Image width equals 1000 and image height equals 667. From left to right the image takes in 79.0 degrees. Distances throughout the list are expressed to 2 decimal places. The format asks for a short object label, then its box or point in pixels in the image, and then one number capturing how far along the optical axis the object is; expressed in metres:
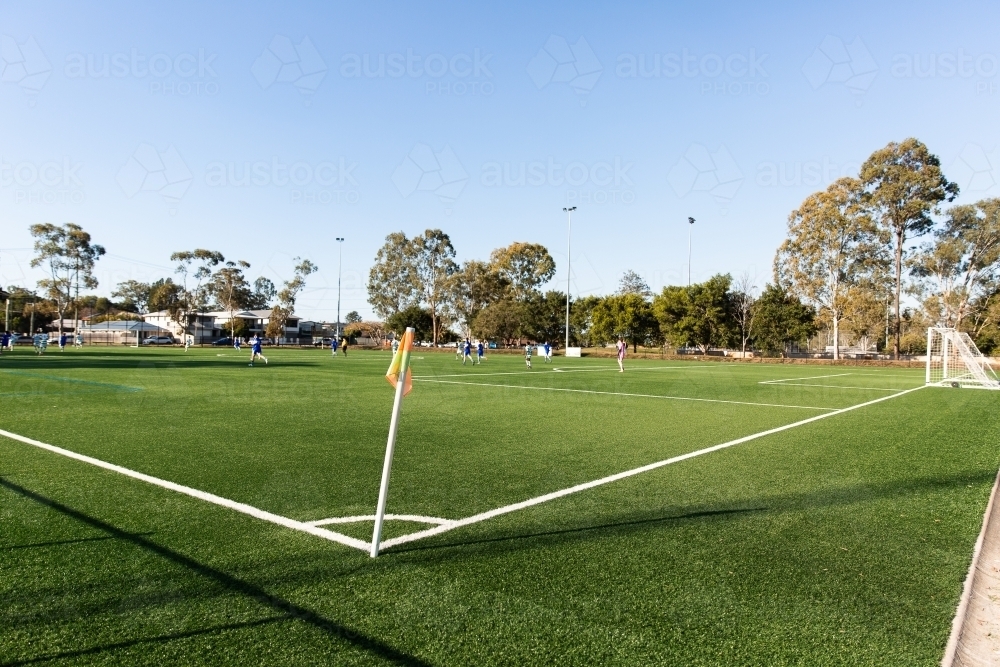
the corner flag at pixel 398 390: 4.05
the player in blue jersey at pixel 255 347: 30.66
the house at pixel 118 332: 92.46
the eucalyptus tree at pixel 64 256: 70.75
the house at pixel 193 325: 98.82
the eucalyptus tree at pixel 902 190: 48.53
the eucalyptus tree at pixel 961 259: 49.94
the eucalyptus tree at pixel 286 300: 90.25
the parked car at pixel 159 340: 85.13
